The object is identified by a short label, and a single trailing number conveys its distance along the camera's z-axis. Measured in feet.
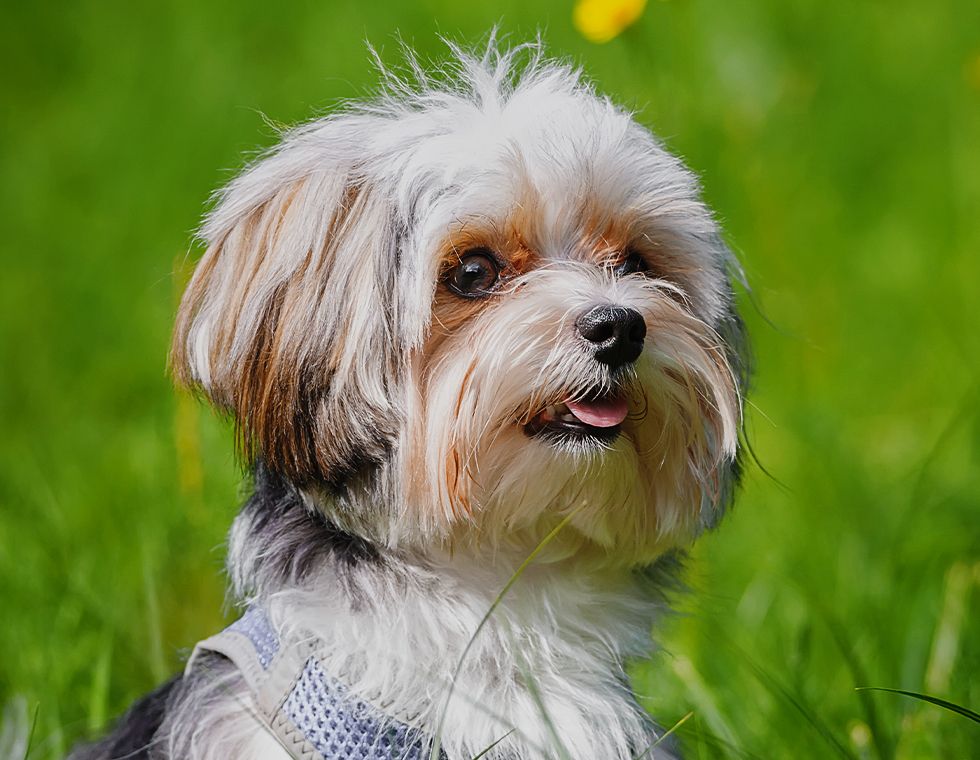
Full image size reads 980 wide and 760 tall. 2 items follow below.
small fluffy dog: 16.99
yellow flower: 24.93
